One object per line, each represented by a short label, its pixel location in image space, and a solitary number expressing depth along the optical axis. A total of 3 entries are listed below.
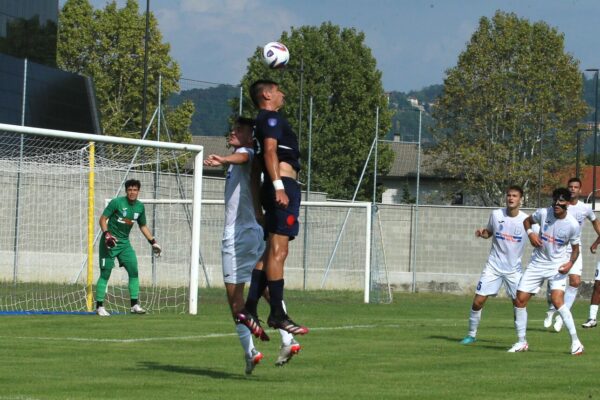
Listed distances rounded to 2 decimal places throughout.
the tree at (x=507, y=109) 79.62
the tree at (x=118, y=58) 78.19
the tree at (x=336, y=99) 76.35
